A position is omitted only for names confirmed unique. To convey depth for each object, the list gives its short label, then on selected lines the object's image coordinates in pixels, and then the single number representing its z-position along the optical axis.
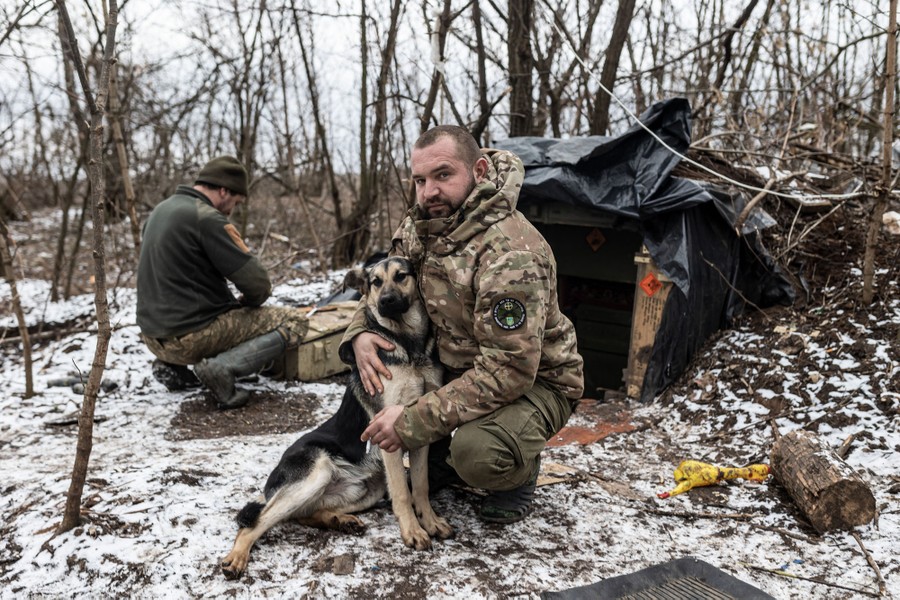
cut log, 2.83
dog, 2.70
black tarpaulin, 4.88
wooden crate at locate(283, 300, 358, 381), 5.54
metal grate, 2.44
